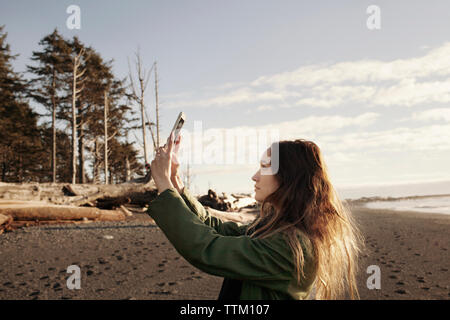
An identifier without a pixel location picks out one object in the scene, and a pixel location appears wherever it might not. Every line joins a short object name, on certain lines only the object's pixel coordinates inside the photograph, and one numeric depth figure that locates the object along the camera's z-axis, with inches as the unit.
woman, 61.0
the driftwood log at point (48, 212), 382.0
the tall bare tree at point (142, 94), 805.5
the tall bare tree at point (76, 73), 835.7
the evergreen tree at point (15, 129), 970.1
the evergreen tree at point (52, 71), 920.3
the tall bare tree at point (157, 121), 853.7
